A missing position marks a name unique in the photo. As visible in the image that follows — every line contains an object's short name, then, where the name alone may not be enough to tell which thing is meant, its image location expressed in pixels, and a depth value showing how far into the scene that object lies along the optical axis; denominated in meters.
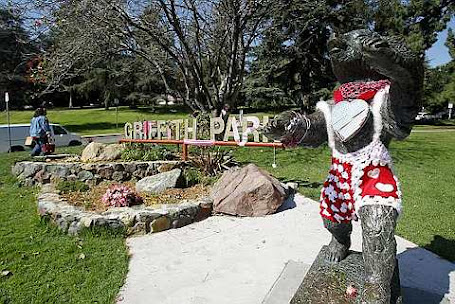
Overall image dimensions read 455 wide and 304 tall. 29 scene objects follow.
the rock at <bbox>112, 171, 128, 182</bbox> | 8.26
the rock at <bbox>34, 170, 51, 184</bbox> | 8.32
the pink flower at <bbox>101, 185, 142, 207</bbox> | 5.88
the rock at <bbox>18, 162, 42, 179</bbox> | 8.38
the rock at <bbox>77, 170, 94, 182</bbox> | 8.19
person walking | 10.20
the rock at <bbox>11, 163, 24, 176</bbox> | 8.66
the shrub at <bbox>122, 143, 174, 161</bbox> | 8.95
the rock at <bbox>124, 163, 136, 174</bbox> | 8.35
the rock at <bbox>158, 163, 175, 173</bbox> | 8.38
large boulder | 5.80
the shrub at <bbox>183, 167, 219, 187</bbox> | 7.43
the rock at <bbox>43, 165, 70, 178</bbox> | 8.26
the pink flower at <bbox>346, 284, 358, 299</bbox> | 2.57
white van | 14.66
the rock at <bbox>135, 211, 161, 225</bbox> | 5.14
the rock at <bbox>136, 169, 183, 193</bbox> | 6.93
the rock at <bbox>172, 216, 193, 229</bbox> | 5.38
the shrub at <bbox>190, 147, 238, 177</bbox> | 8.09
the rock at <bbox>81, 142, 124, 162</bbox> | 9.08
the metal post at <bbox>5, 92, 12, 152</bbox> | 14.64
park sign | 8.20
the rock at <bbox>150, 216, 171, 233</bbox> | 5.20
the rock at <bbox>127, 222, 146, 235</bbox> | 5.13
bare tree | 9.59
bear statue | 2.13
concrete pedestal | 2.58
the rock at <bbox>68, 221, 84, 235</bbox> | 5.02
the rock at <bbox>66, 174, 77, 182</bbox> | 8.16
